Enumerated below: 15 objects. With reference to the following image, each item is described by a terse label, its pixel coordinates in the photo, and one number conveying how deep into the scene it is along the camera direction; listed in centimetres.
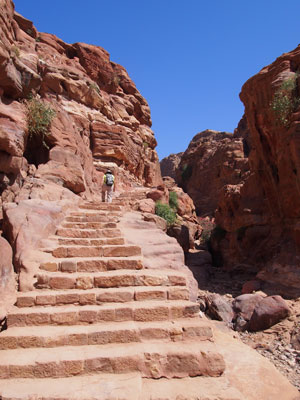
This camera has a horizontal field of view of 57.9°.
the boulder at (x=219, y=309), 896
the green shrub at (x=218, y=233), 2076
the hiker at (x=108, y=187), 1006
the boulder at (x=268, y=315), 824
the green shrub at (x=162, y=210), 1222
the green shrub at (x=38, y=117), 795
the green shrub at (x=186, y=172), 3822
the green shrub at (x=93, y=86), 1651
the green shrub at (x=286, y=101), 1262
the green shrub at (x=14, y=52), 747
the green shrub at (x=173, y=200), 2003
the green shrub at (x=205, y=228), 2518
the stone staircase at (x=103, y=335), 279
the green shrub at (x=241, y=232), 1736
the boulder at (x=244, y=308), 853
